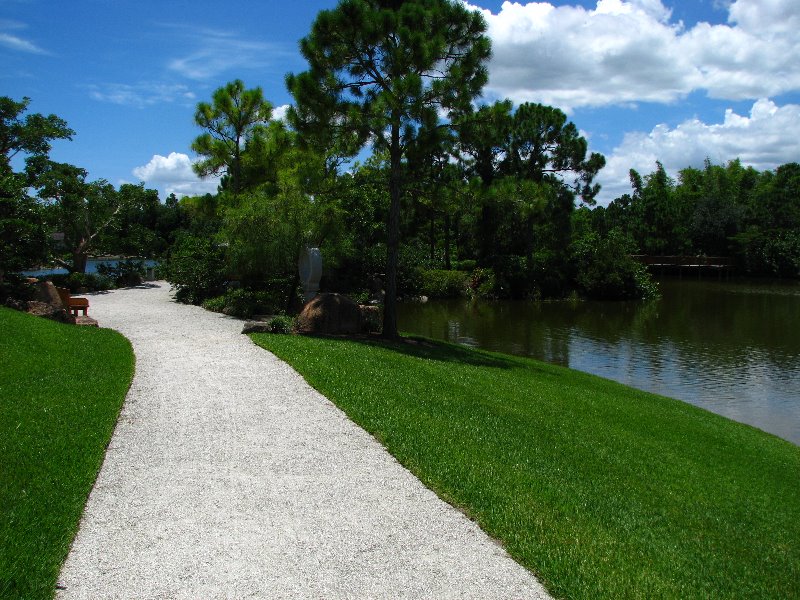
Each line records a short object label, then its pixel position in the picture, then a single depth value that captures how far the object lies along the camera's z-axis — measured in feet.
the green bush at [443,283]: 127.13
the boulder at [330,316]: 52.34
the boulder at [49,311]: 49.44
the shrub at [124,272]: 96.43
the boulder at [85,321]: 50.68
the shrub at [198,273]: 73.67
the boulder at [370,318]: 57.62
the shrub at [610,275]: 135.03
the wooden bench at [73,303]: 56.39
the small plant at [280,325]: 50.03
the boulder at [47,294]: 51.26
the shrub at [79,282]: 84.69
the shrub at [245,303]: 63.16
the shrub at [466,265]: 146.23
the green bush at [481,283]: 131.64
